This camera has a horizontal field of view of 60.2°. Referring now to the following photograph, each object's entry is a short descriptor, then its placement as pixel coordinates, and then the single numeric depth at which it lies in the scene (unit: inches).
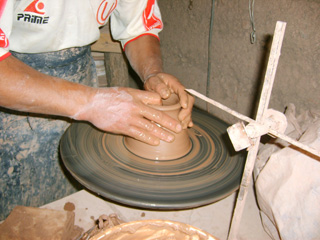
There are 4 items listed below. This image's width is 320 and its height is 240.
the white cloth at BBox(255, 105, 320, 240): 37.4
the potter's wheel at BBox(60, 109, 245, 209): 39.8
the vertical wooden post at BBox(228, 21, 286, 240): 27.1
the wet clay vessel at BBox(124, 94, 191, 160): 47.2
